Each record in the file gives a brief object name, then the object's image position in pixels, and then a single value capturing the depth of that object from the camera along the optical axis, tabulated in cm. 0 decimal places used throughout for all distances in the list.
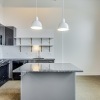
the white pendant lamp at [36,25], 283
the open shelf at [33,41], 467
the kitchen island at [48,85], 239
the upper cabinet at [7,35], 419
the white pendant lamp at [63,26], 284
